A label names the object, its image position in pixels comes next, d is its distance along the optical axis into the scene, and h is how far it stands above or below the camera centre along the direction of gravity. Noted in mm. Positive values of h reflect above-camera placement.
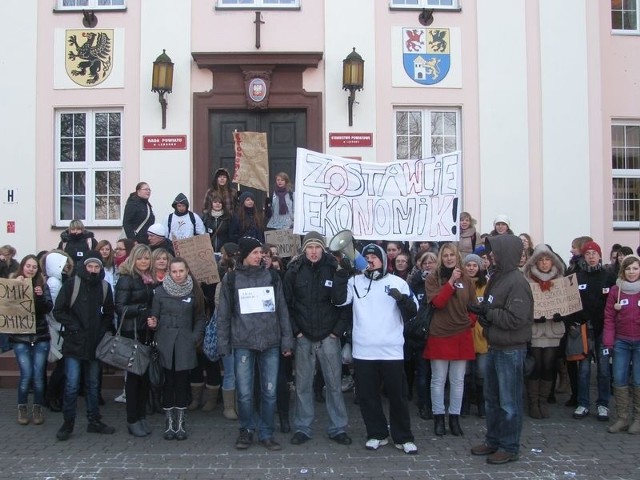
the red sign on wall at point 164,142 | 12445 +1932
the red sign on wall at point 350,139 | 12516 +1961
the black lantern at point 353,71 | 12188 +3027
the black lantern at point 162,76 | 12156 +2968
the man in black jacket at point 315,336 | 7348 -790
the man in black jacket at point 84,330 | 7551 -736
